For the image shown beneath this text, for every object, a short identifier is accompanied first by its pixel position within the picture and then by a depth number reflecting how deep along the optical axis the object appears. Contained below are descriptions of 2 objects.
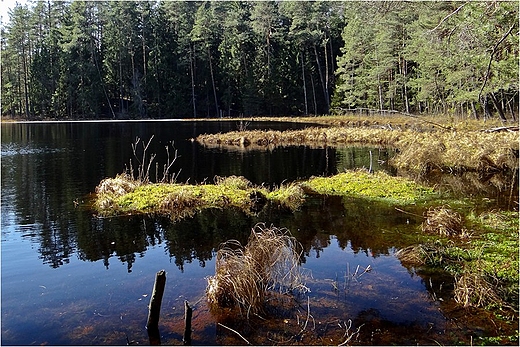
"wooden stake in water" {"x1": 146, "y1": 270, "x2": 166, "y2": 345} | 5.57
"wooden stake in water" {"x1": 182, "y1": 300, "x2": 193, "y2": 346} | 5.34
